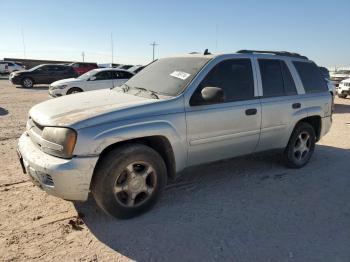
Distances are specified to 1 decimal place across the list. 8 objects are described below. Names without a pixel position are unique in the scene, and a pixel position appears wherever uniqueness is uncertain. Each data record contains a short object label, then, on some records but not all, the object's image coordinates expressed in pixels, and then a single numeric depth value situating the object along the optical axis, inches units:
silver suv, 134.3
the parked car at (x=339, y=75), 963.5
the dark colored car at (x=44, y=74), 875.4
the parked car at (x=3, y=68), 1382.9
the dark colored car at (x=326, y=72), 639.9
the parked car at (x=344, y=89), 741.1
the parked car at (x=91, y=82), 553.0
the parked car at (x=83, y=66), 1109.4
